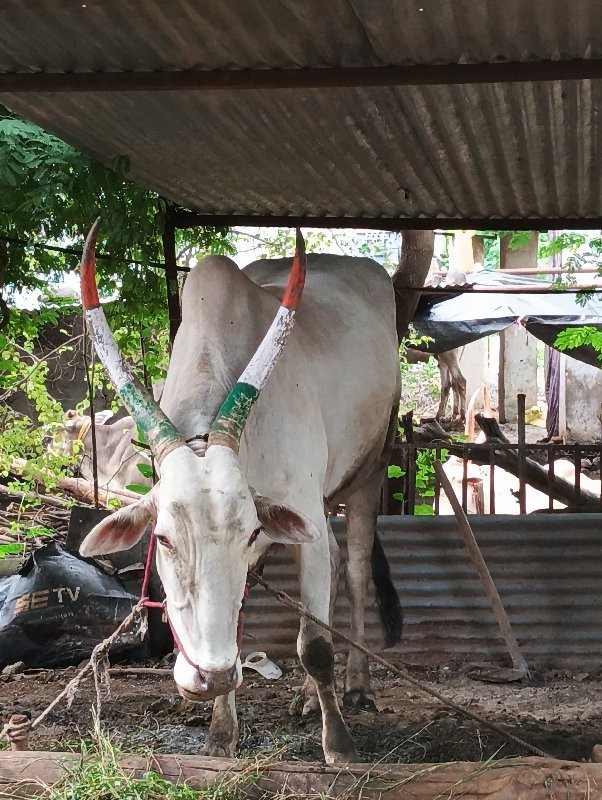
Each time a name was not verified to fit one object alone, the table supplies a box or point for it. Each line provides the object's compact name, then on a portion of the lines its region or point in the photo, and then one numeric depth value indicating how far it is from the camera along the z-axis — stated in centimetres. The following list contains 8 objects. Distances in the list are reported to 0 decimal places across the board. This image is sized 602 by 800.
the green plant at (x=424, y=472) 696
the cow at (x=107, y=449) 911
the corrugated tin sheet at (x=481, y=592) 594
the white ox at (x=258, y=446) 295
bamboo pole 572
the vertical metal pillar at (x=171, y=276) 526
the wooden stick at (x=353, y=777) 257
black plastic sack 525
